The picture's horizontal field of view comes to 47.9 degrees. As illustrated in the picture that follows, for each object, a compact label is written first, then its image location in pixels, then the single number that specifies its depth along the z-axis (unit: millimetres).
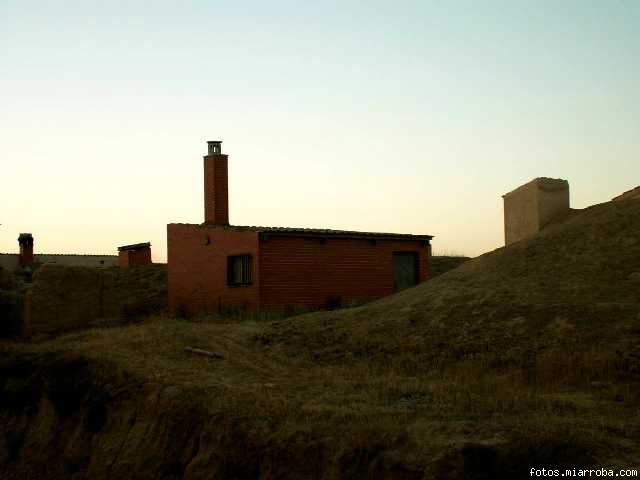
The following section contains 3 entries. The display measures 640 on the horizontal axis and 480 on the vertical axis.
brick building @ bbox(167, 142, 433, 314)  21188
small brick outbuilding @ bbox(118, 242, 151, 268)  29625
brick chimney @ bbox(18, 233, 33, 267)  29695
